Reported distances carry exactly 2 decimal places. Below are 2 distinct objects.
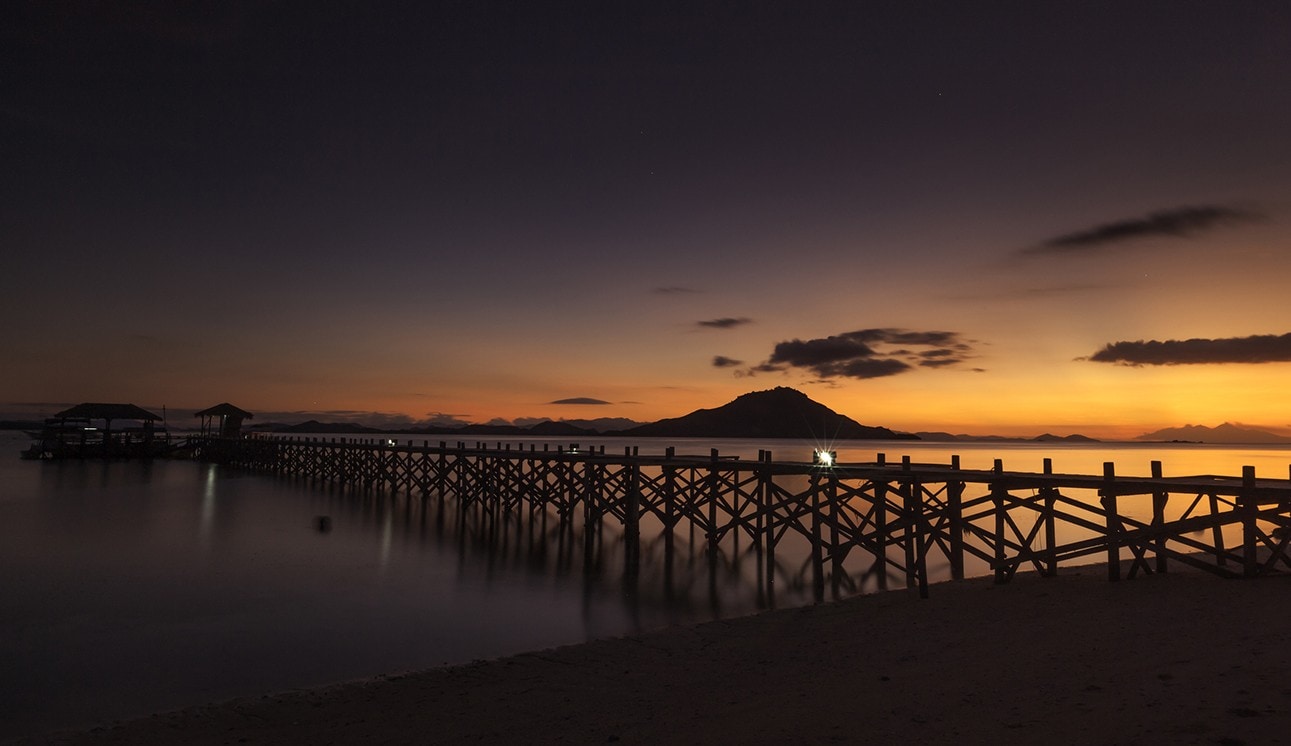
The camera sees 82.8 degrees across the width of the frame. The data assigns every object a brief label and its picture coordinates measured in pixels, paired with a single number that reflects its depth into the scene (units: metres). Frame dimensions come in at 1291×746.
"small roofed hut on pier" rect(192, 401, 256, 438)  67.75
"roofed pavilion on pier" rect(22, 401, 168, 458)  62.16
